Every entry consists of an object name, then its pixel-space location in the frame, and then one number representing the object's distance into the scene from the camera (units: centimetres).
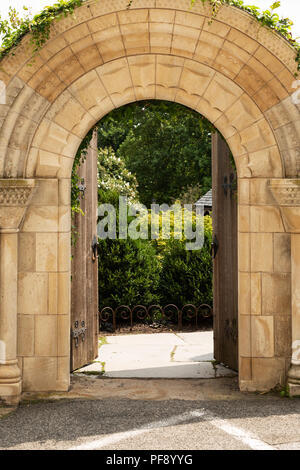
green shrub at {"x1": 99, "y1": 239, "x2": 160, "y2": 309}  1020
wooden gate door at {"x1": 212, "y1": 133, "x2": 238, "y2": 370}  645
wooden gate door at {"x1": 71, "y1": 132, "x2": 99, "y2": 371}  650
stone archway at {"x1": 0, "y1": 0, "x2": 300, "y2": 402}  526
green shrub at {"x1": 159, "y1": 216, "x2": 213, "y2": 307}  1041
